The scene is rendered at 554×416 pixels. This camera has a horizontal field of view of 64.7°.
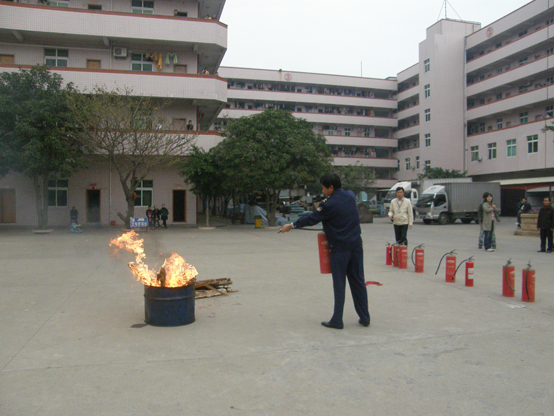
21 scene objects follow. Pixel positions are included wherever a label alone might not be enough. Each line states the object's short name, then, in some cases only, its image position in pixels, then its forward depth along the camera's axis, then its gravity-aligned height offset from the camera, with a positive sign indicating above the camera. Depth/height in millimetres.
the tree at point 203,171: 26703 +1886
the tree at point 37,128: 23531 +4178
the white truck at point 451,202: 33750 -141
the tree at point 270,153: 25453 +2845
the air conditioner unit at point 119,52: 29656 +10234
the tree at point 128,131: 24312 +4115
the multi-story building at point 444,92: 51531 +12999
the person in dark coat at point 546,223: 14570 -791
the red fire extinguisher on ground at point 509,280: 7406 -1368
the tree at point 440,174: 47359 +2944
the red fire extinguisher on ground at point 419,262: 10211 -1438
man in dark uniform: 5504 -468
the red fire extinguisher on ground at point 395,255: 10932 -1383
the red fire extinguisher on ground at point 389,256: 11359 -1440
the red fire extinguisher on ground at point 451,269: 8797 -1389
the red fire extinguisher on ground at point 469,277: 8375 -1479
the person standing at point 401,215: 11617 -385
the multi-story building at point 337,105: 61375 +13948
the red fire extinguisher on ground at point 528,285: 7043 -1383
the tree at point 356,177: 54250 +2979
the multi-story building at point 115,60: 27797 +9812
